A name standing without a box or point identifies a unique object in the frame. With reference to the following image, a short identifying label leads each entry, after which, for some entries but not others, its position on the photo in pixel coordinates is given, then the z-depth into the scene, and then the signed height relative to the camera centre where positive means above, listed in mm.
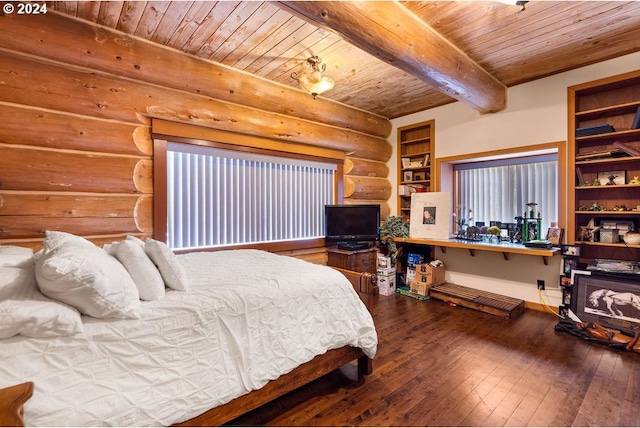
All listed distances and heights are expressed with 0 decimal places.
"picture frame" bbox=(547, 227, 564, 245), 3229 -277
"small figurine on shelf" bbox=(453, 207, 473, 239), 4199 -129
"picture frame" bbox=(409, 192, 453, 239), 4031 -63
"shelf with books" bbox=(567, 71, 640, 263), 2945 +495
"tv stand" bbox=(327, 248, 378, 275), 3900 -659
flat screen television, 4117 -180
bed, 1068 -626
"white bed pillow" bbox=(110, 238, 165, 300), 1466 -297
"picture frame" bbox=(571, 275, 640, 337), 2646 -876
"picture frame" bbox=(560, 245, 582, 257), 2984 -418
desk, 3068 -422
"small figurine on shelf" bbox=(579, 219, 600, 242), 3105 -234
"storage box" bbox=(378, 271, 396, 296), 4180 -1062
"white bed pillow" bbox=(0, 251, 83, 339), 1052 -370
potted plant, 4355 -349
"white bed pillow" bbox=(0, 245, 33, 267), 1360 -228
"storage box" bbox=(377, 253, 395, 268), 4207 -738
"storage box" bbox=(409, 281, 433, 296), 3959 -1060
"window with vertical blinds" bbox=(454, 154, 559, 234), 3594 +311
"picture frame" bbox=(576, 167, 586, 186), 3178 +360
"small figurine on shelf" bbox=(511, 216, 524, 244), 3668 -287
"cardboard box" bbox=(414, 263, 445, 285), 4004 -874
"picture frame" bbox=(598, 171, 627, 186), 2992 +338
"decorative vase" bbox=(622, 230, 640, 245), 2795 -271
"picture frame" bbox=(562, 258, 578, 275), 3051 -577
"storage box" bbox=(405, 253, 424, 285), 4209 -774
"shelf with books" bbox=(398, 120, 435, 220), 4602 +788
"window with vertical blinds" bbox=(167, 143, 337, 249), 3059 +187
